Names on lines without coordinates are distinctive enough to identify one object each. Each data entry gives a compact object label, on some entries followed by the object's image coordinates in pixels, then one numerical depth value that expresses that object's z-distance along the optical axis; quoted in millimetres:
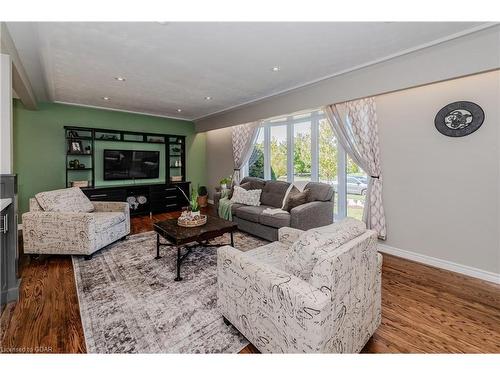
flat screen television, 5594
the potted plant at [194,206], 3255
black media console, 5207
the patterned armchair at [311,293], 1273
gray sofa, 3588
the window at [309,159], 4262
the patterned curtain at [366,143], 3459
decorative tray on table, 3112
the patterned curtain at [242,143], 5742
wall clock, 2629
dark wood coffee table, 2682
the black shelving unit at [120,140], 5103
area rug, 1720
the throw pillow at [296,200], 3838
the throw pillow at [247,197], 4574
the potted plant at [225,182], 5498
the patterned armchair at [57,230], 3076
